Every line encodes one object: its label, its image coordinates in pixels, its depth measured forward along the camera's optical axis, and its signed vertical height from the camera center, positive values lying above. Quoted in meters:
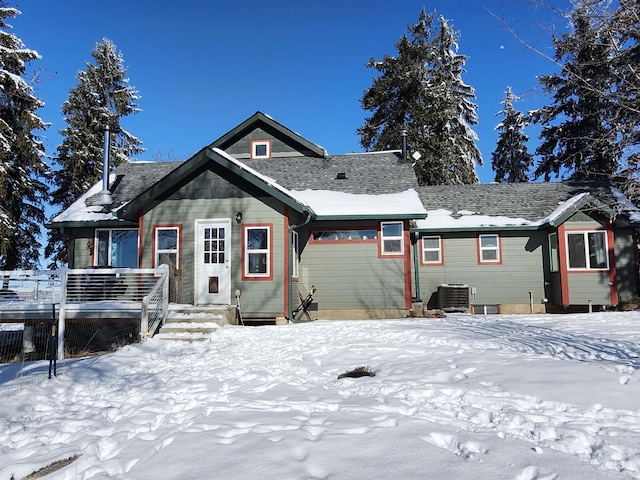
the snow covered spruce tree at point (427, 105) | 26.84 +10.15
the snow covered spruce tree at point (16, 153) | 18.53 +5.41
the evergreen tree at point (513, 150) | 33.25 +8.56
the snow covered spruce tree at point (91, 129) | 24.78 +8.48
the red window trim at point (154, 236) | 11.74 +0.91
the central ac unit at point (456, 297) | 13.94 -1.01
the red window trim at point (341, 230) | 13.05 +0.95
